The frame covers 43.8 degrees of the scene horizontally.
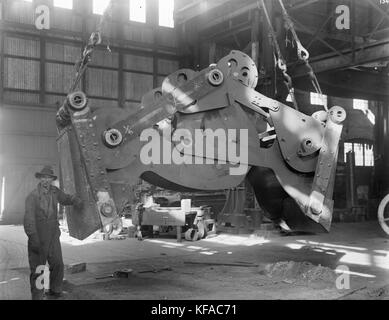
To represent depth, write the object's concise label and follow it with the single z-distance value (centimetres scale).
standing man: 485
